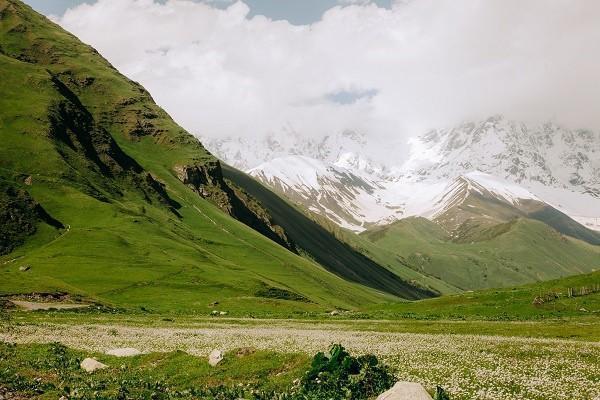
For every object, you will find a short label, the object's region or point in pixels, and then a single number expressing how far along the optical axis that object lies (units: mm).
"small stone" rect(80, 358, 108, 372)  32844
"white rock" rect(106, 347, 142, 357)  37062
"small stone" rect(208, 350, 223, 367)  32584
